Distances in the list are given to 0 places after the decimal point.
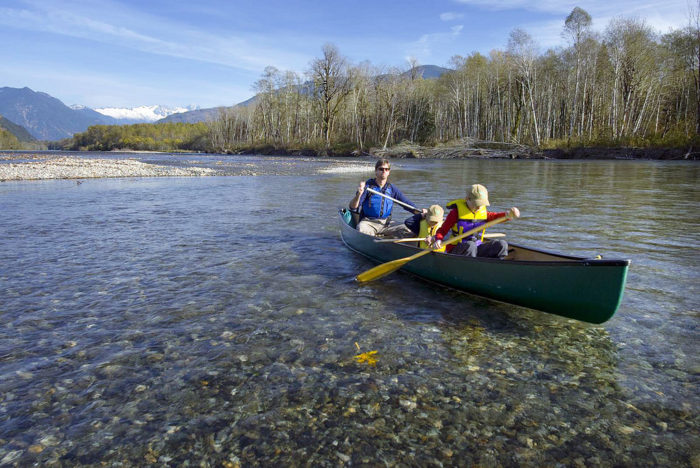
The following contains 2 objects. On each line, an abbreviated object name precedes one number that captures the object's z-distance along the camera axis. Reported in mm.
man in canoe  7895
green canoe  4156
